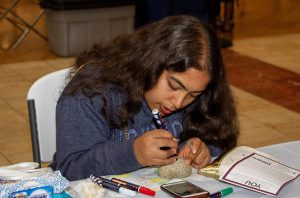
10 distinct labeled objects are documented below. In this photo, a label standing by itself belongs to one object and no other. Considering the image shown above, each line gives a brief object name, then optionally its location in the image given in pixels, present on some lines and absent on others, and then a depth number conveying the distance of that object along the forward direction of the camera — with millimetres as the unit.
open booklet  1988
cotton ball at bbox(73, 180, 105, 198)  1931
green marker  1957
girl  2085
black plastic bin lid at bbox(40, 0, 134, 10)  5591
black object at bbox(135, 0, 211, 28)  4825
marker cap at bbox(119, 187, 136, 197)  1952
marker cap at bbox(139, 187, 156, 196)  1961
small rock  2033
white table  1985
